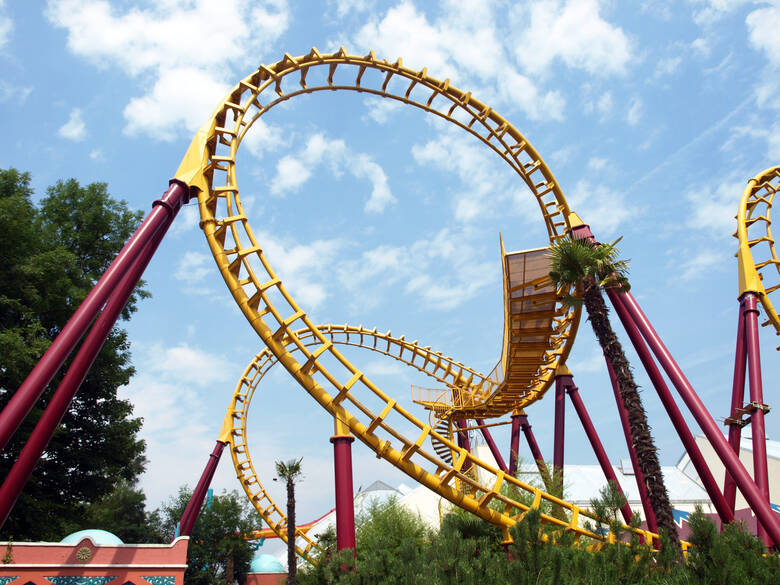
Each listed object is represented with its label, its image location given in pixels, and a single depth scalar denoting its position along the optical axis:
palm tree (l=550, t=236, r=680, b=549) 7.70
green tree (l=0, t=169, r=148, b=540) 15.48
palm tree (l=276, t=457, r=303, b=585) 14.23
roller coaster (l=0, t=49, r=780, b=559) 8.81
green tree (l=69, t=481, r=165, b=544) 34.59
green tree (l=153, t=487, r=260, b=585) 27.03
